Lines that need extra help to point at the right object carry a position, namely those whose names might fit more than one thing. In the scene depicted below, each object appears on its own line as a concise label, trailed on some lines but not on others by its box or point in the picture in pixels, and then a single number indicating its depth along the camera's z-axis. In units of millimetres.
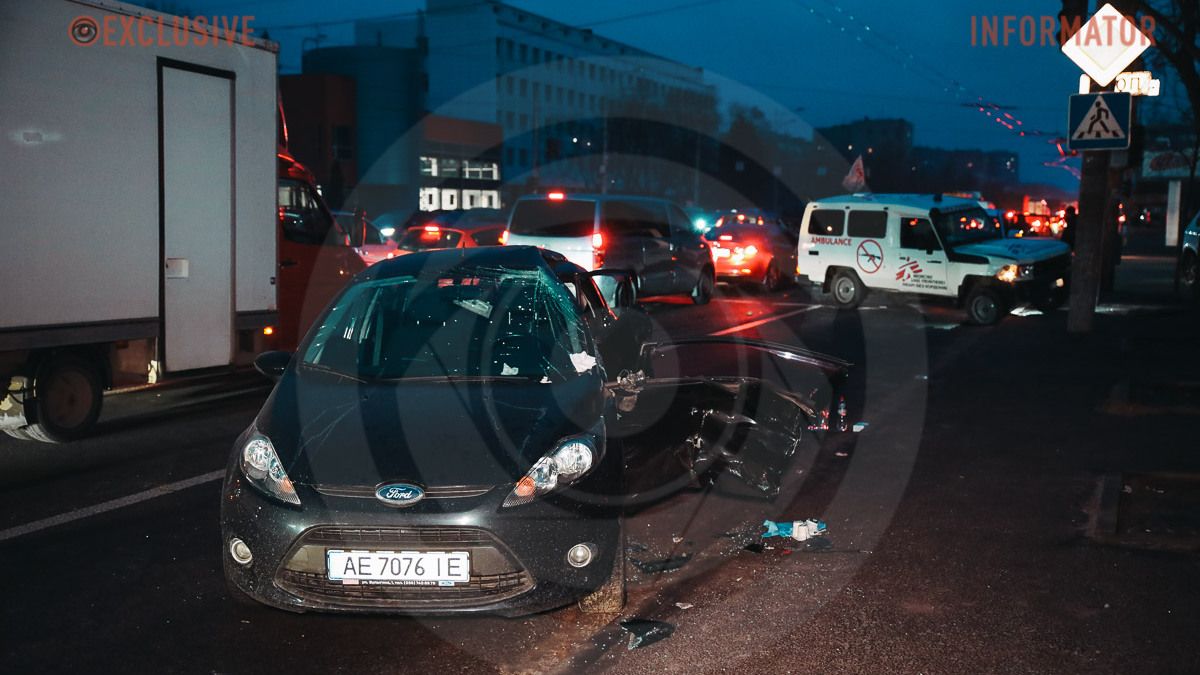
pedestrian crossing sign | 13211
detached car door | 6352
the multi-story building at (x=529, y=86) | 73875
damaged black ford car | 4246
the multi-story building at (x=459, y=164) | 69312
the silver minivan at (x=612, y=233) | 17328
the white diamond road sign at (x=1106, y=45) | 13727
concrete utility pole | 14383
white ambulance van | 17109
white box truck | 7695
